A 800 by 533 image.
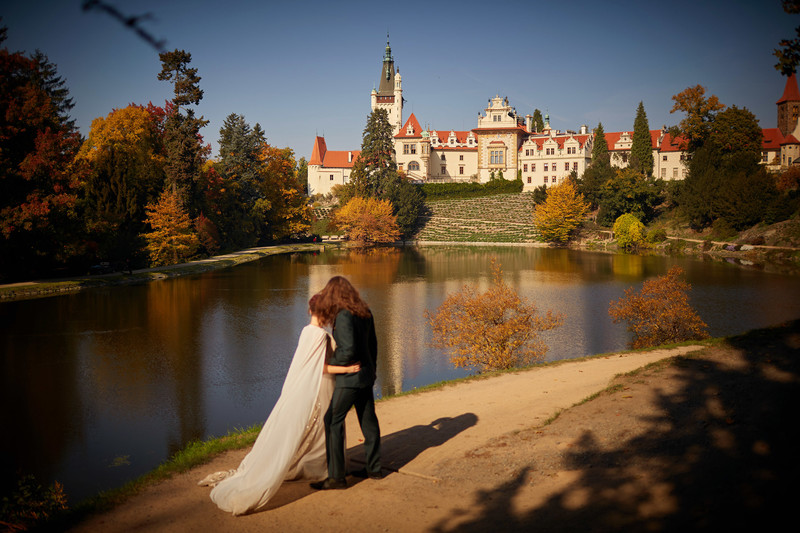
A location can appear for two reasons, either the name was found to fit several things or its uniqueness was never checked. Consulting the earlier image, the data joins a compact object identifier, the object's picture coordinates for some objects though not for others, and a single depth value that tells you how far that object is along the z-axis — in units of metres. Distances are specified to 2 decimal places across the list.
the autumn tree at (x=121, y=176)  32.81
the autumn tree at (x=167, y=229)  36.59
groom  5.52
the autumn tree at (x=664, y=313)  15.52
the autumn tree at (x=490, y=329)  13.74
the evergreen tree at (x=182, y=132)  39.44
